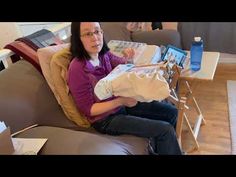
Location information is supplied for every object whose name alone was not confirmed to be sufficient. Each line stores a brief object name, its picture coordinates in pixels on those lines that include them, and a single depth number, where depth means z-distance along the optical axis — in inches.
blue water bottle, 69.9
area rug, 76.4
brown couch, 50.5
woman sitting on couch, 53.3
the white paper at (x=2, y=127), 42.3
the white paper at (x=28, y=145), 45.6
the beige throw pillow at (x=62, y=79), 57.6
